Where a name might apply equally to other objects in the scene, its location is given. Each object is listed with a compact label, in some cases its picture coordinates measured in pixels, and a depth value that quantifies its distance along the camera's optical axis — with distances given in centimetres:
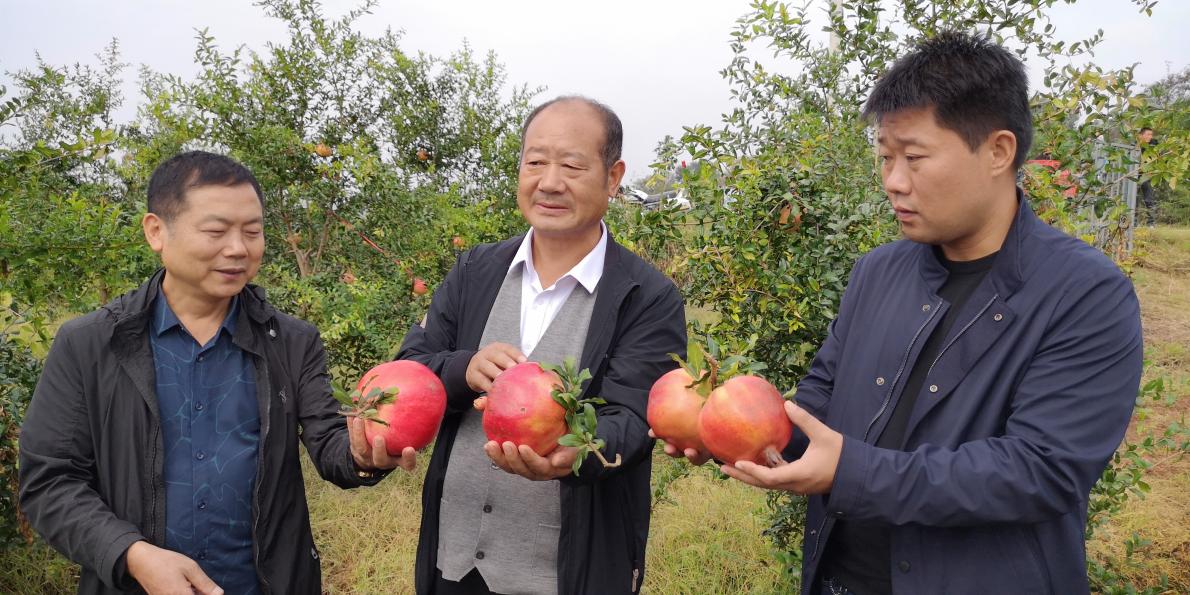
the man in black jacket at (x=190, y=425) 164
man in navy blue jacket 133
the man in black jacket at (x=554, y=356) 179
